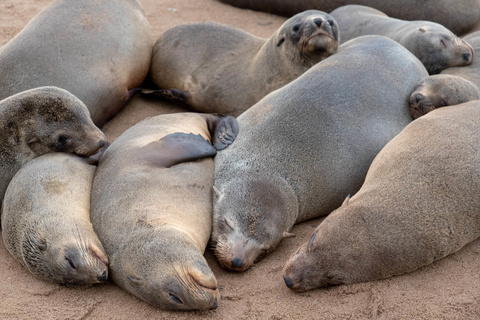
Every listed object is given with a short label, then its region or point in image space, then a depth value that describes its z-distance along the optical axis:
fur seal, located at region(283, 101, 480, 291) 3.67
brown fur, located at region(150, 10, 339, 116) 5.78
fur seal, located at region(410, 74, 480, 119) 4.77
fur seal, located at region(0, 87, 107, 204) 4.67
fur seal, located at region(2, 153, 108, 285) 3.87
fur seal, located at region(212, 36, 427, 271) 4.27
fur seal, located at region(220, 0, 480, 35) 7.47
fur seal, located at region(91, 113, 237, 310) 3.62
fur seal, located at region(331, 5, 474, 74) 5.87
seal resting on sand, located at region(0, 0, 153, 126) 5.79
